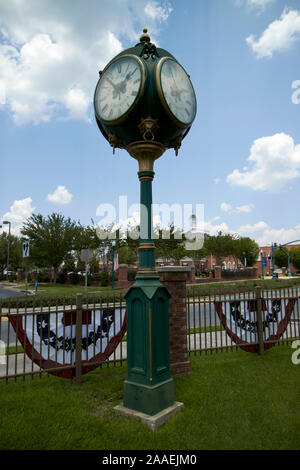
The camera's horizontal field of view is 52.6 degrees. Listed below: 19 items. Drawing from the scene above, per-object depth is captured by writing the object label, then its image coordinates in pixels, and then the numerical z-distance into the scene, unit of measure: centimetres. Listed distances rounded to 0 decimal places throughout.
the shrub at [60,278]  3481
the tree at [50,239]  3150
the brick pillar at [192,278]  3491
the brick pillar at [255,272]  4838
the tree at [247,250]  5872
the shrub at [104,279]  2898
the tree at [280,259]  7769
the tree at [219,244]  5316
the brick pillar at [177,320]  515
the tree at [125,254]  4016
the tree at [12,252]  5166
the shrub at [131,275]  2948
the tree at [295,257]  7556
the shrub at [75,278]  3288
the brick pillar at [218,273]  4022
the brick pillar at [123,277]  2820
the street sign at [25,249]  1803
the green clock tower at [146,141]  355
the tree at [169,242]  3953
